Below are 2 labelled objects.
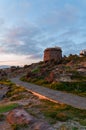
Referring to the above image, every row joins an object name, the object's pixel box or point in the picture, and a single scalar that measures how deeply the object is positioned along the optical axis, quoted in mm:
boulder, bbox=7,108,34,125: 5481
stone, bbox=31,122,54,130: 5123
